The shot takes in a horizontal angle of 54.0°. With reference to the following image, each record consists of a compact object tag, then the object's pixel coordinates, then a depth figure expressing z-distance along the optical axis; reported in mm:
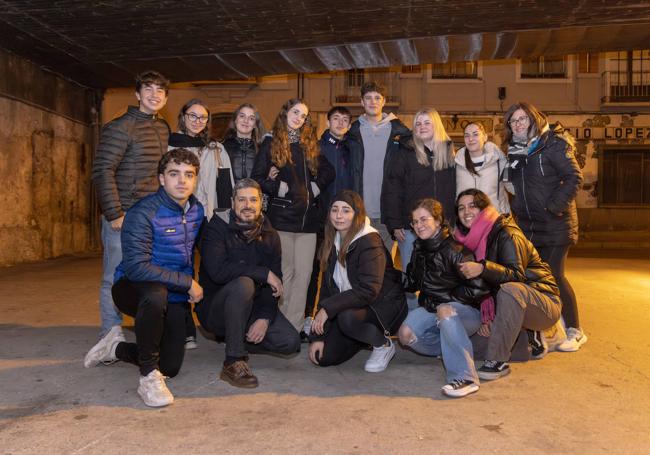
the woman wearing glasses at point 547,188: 4918
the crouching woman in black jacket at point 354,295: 4328
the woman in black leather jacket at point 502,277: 4051
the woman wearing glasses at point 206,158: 5082
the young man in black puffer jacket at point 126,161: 4703
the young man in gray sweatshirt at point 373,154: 5496
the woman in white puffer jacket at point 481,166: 5133
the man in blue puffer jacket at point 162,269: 3762
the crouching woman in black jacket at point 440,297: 3979
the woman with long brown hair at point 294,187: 5066
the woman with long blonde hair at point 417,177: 5180
